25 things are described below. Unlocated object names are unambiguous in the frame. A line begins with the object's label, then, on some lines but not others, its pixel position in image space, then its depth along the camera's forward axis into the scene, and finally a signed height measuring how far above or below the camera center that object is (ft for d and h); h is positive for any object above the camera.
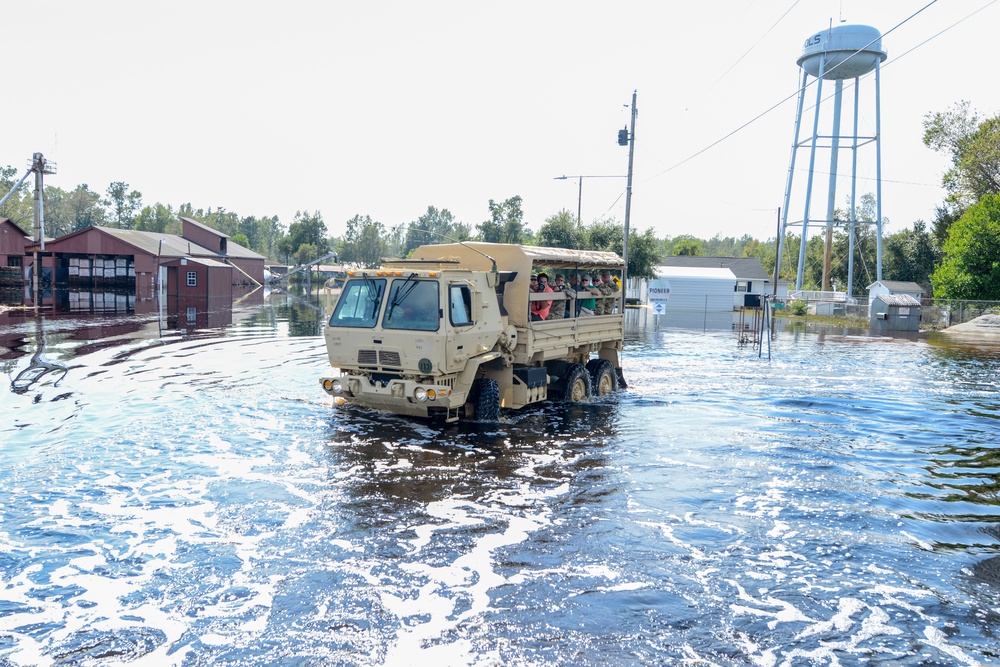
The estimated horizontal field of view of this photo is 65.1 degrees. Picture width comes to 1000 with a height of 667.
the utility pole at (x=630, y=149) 97.14 +17.40
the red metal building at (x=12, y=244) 181.78 +7.76
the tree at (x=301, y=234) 326.85 +20.37
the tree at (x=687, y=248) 298.25 +15.76
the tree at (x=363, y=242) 383.24 +20.73
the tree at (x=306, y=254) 316.19 +11.41
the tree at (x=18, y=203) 386.11 +40.03
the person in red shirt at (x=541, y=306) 46.62 -1.18
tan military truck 39.22 -2.60
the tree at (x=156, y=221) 434.30 +32.40
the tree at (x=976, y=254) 161.79 +8.41
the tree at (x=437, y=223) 469.24 +40.44
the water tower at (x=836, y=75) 164.45 +48.06
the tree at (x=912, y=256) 223.71 +10.81
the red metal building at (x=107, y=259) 174.40 +4.45
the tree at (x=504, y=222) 223.30 +18.25
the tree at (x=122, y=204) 453.99 +43.75
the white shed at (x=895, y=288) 174.40 +1.02
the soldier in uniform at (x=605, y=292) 57.67 -0.36
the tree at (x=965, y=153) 173.88 +32.02
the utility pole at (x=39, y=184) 161.58 +19.21
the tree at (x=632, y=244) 170.40 +9.65
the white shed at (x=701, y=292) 190.29 -0.77
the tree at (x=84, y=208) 426.55 +39.73
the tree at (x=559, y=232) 177.37 +12.46
